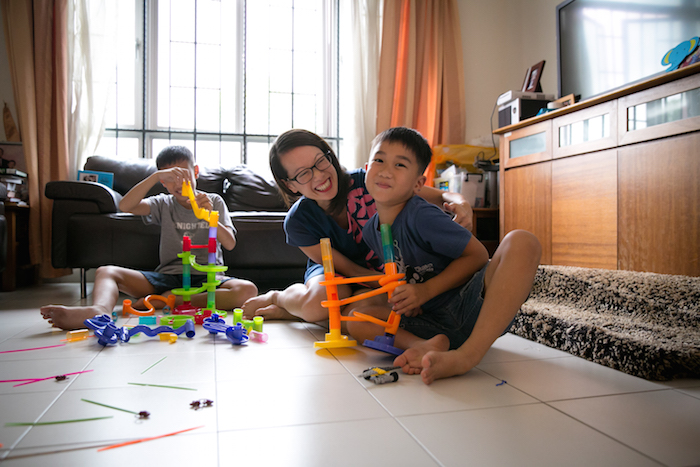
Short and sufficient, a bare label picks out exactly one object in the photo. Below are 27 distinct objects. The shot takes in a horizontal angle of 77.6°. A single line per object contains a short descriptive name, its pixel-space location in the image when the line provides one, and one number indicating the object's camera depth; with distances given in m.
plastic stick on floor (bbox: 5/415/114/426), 0.65
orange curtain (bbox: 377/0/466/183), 3.33
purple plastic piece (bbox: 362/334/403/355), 1.03
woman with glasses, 1.23
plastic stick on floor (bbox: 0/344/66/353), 1.10
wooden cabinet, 1.59
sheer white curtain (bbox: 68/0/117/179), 2.84
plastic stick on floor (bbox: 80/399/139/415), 0.70
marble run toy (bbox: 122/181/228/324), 1.46
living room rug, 0.89
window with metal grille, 3.17
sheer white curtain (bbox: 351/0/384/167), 3.30
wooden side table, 2.40
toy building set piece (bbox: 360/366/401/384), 0.84
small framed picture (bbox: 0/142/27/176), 2.72
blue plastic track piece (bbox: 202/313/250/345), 1.17
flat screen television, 1.95
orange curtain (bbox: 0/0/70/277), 2.69
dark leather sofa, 2.14
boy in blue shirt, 0.90
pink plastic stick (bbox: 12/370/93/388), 0.84
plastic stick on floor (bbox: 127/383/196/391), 0.82
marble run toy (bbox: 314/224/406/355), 0.96
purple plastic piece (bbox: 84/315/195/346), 1.13
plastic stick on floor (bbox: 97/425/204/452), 0.58
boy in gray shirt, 1.60
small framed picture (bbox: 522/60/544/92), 2.83
